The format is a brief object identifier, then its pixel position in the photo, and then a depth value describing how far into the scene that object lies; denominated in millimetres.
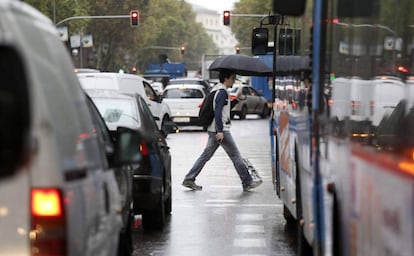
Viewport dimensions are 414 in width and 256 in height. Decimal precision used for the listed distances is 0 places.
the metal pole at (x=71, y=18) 57653
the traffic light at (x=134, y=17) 60241
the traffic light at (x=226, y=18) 61316
